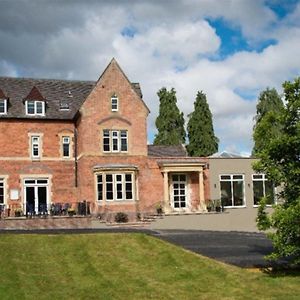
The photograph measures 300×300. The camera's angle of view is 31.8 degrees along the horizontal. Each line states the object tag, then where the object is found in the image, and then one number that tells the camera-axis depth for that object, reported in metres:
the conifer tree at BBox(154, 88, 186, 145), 66.12
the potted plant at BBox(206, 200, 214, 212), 38.14
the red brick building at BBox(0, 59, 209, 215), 38.19
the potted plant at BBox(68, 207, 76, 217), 36.07
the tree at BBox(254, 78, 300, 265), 17.22
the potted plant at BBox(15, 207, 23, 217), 35.79
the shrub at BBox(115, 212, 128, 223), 36.16
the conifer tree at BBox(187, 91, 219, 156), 64.06
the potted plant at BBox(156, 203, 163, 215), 37.43
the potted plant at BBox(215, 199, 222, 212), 38.06
